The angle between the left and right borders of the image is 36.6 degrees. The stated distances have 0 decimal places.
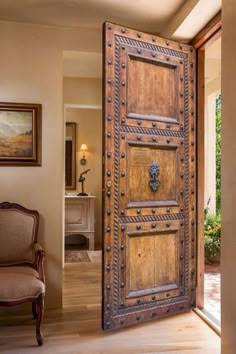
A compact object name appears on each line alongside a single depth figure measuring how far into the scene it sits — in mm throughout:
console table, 6016
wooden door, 2674
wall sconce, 6441
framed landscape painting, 3086
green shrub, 4801
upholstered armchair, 2701
